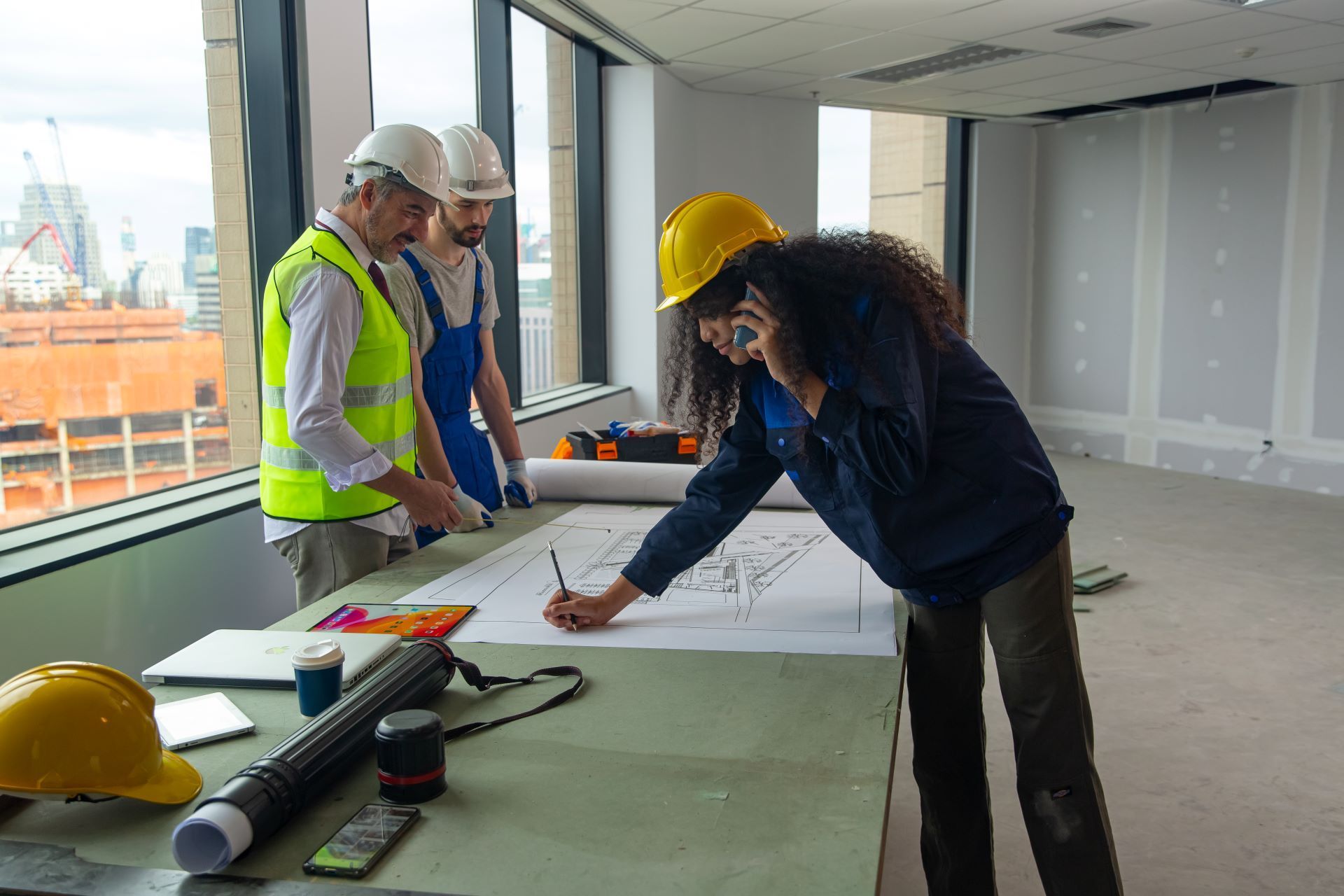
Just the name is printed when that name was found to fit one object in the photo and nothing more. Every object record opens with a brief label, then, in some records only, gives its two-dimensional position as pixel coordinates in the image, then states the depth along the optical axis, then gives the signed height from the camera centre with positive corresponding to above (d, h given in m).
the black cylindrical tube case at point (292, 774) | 0.93 -0.46
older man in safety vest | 1.93 -0.12
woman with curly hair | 1.43 -0.23
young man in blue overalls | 2.54 +0.03
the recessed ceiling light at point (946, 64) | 5.58 +1.49
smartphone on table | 0.94 -0.51
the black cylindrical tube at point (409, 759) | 1.05 -0.46
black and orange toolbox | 3.35 -0.43
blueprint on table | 1.59 -0.49
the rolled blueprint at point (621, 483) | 2.55 -0.42
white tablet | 1.20 -0.49
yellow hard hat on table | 0.98 -0.41
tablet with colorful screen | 1.60 -0.49
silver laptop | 1.38 -0.48
